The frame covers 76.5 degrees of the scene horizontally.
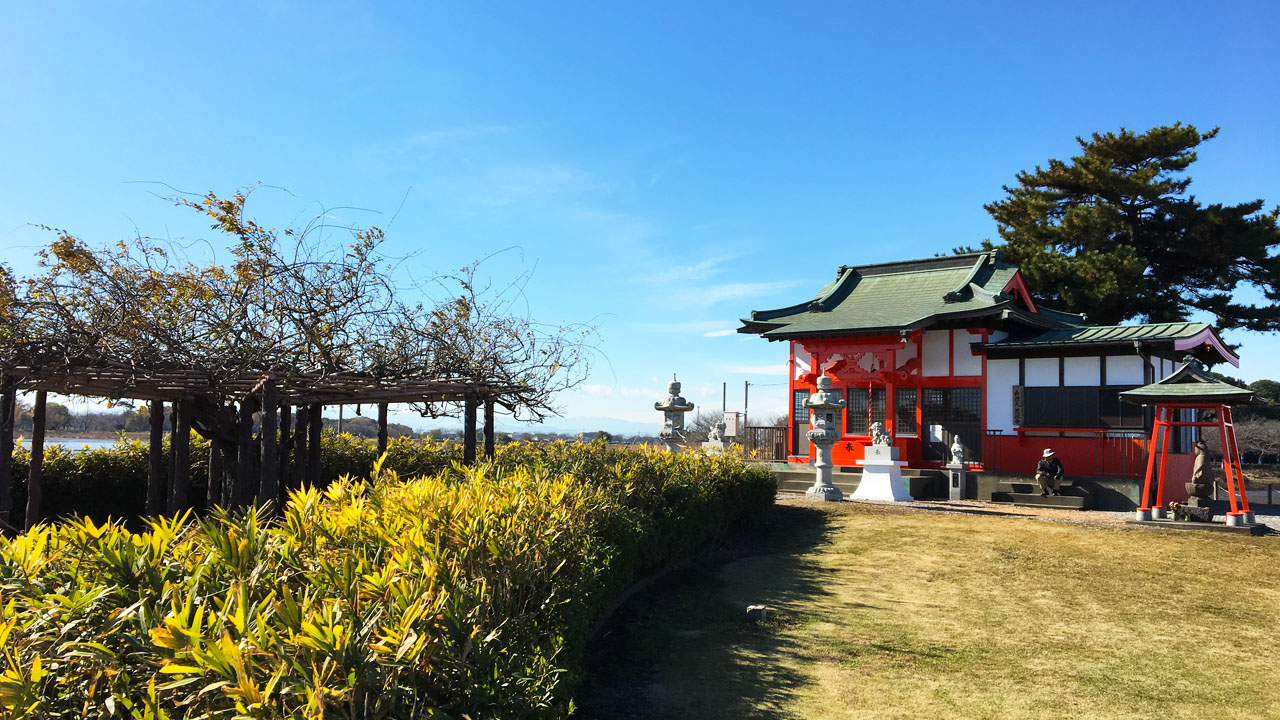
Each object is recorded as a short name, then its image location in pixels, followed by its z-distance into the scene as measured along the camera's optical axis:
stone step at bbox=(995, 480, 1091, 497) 17.36
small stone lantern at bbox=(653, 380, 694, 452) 19.28
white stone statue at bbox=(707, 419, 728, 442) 23.08
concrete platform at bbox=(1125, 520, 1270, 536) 12.74
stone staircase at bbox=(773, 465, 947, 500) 18.98
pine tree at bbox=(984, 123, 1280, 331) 25.52
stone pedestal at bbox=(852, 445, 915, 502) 17.31
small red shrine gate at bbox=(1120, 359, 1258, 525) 12.80
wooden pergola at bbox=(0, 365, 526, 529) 7.55
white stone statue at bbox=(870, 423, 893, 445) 17.50
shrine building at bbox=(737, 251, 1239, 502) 18.17
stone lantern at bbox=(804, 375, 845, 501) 16.95
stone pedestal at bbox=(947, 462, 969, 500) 18.38
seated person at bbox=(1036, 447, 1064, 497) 17.17
